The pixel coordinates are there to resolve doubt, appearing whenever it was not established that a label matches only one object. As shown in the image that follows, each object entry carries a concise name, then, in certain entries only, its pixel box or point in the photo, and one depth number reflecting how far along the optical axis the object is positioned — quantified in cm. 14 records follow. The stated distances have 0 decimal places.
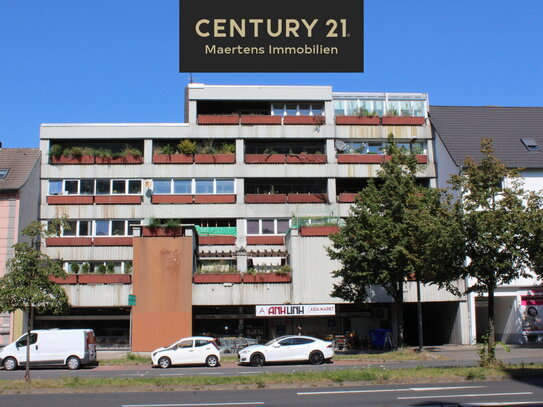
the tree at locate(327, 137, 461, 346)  3053
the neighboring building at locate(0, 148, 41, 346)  3741
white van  2783
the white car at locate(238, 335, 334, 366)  2688
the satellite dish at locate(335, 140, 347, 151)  4319
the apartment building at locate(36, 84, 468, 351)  3710
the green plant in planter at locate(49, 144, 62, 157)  4247
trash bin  3588
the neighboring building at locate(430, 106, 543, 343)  3834
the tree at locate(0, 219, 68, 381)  1988
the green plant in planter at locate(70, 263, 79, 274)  3794
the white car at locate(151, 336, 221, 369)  2727
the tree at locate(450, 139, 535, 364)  2020
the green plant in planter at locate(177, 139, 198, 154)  4253
